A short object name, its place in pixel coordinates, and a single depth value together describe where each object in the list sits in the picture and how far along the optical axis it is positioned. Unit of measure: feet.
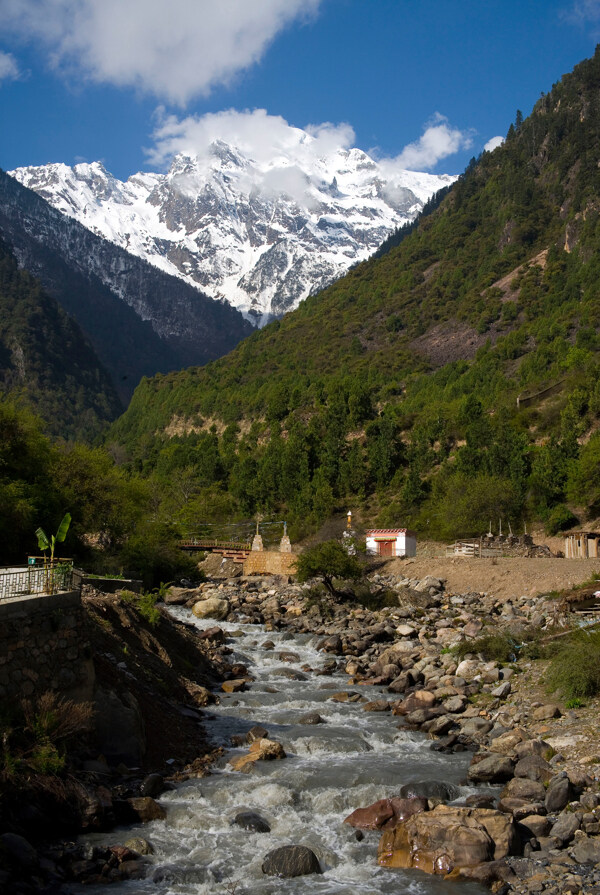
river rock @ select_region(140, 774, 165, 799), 37.45
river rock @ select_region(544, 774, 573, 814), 35.94
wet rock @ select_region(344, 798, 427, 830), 36.45
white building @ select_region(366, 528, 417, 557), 156.66
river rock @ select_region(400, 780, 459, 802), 39.11
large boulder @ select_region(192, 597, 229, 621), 106.42
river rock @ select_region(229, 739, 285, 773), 44.22
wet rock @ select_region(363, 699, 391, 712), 58.75
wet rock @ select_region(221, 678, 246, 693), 63.81
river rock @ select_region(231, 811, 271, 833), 36.01
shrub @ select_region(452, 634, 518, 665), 66.80
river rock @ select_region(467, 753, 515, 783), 41.52
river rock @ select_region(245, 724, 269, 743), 49.18
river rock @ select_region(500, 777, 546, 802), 37.53
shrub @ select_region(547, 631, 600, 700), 50.83
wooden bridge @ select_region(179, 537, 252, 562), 174.81
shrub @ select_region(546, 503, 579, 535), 157.69
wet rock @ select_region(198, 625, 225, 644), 82.64
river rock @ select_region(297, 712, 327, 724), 54.76
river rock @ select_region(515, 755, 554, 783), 39.78
